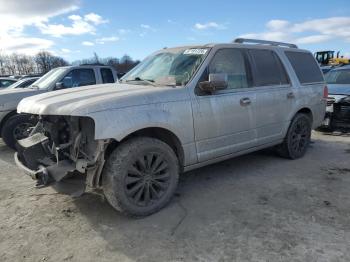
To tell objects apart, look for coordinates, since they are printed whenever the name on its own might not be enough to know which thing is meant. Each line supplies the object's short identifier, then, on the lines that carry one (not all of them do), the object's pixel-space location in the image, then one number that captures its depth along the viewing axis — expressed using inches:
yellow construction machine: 1055.6
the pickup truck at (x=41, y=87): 281.6
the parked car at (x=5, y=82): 540.4
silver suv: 139.6
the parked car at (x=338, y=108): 313.9
